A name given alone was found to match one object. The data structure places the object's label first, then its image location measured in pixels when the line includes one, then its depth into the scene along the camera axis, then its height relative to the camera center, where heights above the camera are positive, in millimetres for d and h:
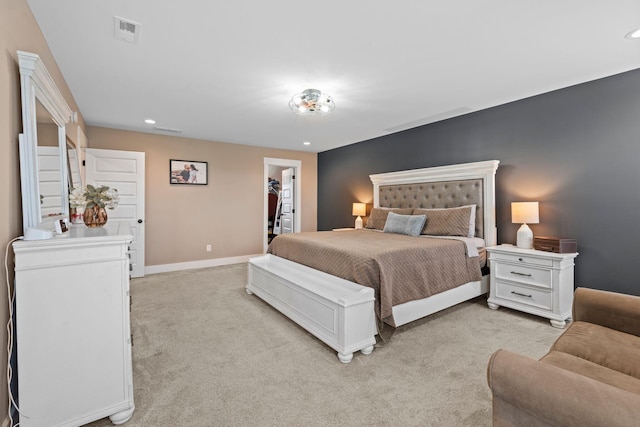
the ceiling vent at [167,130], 4527 +1219
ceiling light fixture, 3000 +1091
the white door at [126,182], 4301 +370
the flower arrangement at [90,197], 2049 +63
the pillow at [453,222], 3590 -212
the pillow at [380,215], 4406 -154
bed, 2289 -728
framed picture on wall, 5023 +601
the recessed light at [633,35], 2045 +1235
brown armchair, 811 -617
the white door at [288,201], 6645 +118
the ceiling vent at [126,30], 1929 +1226
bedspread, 2439 -552
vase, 2072 -75
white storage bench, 2217 -868
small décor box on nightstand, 2836 -394
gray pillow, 3813 -250
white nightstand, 2799 -788
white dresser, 1398 -641
